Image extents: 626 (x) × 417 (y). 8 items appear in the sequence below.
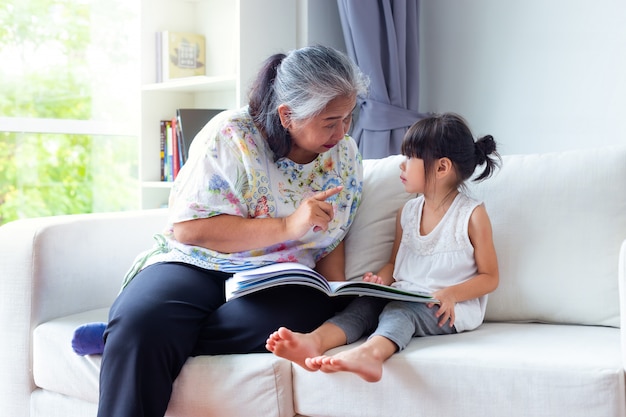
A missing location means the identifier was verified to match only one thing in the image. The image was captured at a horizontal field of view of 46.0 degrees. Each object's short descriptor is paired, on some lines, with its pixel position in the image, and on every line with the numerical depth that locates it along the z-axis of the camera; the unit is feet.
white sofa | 4.23
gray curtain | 8.25
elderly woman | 4.66
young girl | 4.98
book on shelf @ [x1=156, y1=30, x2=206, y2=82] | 9.53
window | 8.86
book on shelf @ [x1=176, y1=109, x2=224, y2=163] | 9.37
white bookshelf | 8.78
